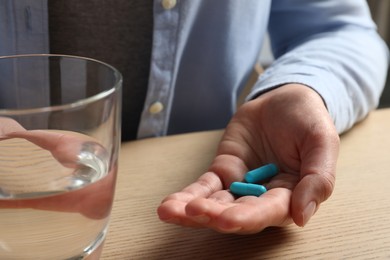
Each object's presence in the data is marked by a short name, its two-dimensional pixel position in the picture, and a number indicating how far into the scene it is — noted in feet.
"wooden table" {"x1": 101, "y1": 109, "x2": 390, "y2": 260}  1.14
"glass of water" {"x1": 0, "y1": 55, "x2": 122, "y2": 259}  0.87
